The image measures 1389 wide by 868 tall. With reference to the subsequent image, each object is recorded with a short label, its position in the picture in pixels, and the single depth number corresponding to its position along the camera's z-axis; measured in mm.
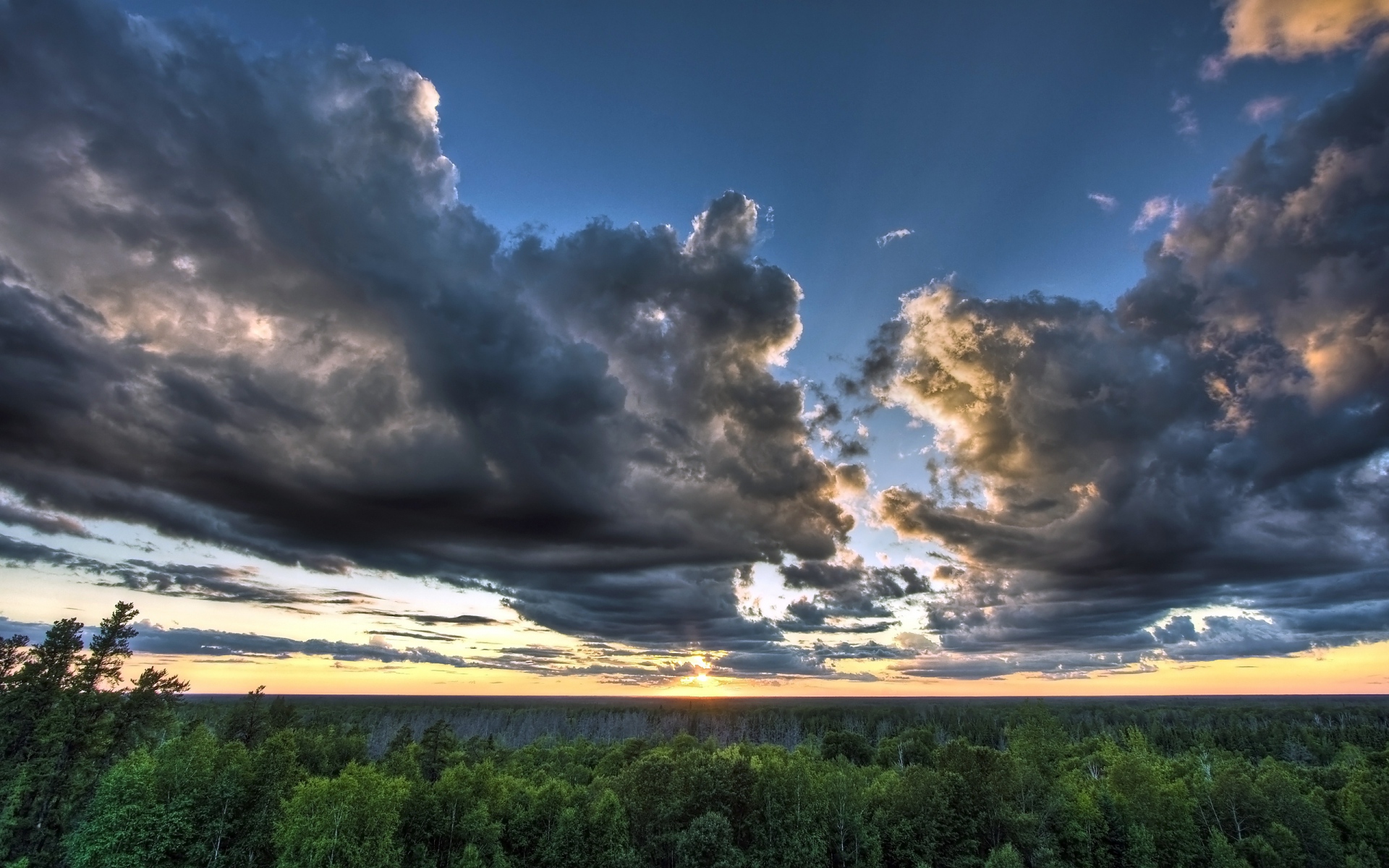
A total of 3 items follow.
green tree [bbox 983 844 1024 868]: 60125
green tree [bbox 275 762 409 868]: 54656
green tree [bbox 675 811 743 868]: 65125
